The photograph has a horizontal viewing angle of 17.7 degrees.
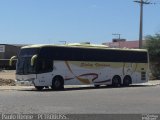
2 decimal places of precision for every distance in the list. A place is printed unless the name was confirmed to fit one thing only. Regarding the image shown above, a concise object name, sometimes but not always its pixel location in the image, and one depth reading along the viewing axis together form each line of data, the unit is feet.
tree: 188.14
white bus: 113.80
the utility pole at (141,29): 182.95
